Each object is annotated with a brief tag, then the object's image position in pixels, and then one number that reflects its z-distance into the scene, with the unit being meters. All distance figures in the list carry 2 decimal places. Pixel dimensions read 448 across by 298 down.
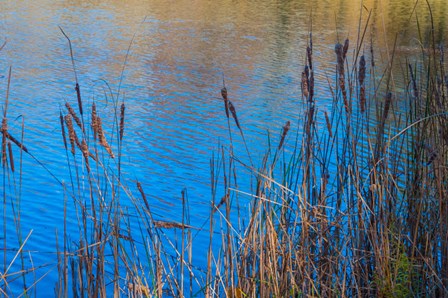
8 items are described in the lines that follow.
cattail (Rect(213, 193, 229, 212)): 7.50
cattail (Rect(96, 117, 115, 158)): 7.26
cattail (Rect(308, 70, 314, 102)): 7.84
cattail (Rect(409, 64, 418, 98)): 7.86
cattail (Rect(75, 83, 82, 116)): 7.38
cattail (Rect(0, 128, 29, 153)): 7.16
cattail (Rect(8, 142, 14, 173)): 7.33
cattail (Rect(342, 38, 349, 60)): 7.72
